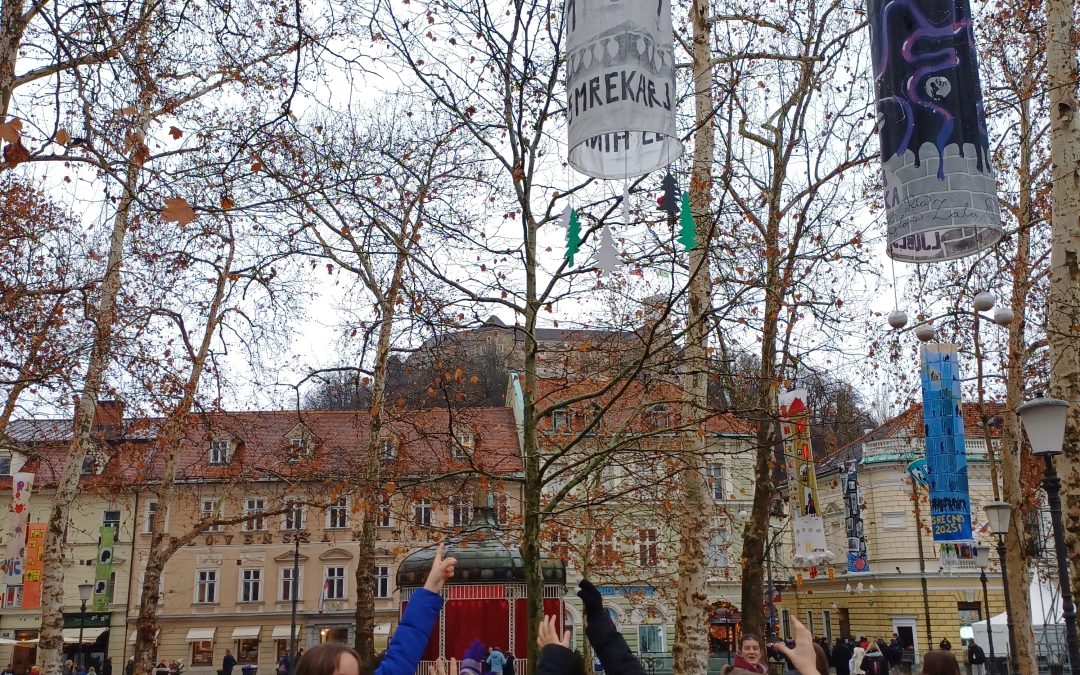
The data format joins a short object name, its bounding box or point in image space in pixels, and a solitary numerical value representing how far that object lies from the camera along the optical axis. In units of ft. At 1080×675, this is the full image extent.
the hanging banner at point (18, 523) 60.75
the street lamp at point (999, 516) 54.19
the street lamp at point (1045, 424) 30.32
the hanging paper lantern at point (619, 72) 22.33
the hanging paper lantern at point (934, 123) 26.61
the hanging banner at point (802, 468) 51.98
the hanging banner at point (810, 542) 50.39
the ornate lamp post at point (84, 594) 123.30
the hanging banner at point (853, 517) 98.73
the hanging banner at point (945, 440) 57.47
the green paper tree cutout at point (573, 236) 26.71
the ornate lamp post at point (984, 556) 78.34
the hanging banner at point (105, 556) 94.34
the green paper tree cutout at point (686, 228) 24.12
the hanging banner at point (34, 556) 79.45
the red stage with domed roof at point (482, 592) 60.80
